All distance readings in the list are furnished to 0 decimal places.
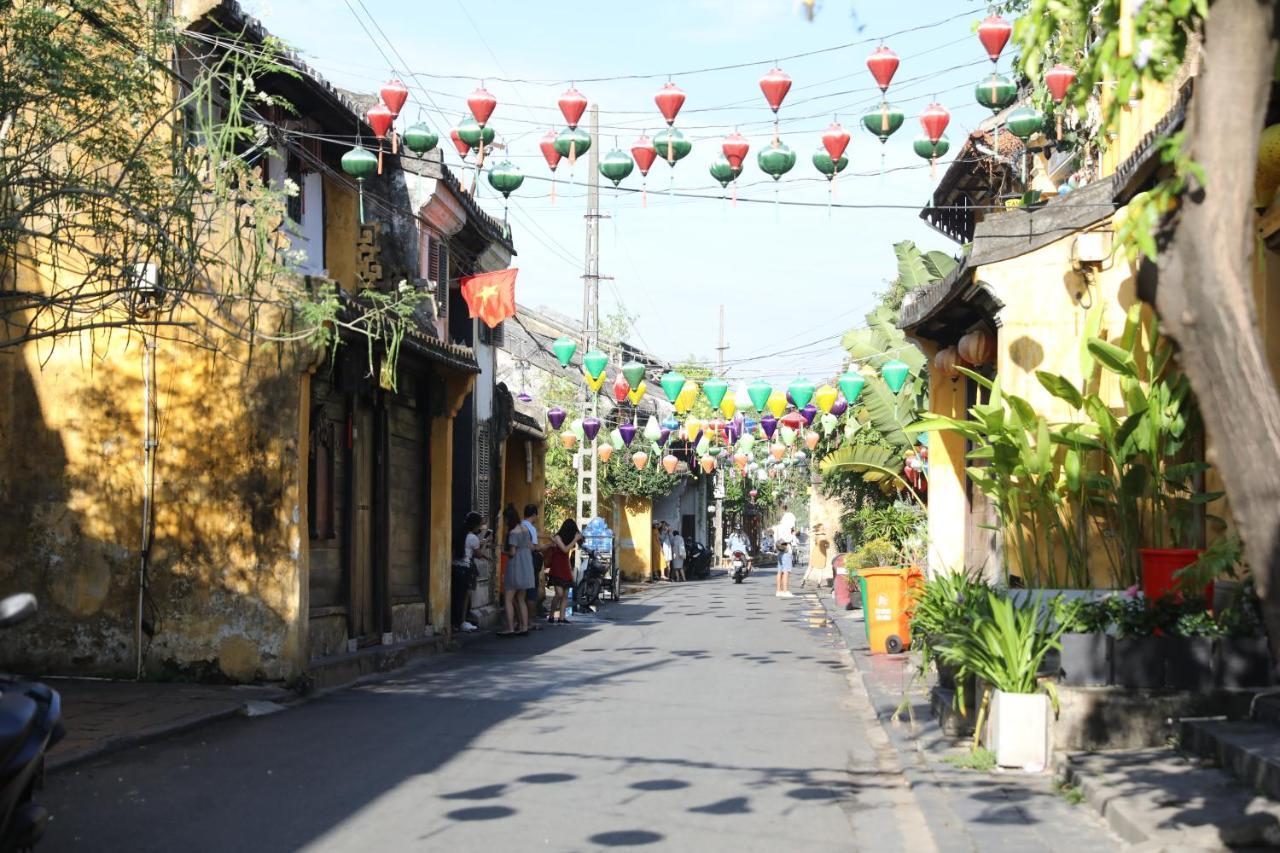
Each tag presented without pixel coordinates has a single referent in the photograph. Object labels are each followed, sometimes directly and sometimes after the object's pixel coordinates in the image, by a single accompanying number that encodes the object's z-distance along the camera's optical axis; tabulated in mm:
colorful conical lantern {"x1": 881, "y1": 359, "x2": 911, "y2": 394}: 21719
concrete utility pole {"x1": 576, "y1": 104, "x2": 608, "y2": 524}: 31328
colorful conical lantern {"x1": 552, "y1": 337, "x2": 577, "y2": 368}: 23766
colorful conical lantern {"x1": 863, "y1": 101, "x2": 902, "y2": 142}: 13641
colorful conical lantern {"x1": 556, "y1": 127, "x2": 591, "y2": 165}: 14273
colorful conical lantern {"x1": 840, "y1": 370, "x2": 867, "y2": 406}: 22219
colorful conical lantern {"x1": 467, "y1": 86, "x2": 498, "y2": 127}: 14180
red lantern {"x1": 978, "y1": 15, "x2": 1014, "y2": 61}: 12562
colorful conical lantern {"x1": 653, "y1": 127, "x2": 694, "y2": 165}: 14242
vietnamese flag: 24641
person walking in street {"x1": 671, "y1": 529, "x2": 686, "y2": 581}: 53969
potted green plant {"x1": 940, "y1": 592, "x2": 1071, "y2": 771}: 9875
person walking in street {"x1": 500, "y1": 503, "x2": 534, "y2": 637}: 23078
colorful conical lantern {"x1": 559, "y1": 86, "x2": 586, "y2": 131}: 14164
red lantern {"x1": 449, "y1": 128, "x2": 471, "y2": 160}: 14453
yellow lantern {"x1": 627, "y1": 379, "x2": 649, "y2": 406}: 25841
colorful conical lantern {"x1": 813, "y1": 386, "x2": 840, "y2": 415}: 26469
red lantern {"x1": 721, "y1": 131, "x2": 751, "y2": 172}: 14305
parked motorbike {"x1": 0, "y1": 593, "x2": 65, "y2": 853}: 5797
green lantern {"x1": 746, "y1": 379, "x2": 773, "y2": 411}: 22969
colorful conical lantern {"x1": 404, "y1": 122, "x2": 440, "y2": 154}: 14602
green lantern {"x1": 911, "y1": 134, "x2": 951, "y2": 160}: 14367
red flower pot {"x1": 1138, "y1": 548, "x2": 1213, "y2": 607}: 11594
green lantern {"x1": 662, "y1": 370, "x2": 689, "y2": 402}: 22859
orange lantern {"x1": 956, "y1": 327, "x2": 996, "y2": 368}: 16719
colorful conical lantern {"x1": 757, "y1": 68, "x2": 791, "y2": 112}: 13594
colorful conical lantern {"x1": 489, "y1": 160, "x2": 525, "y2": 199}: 15164
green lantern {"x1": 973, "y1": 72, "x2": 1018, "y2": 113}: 13562
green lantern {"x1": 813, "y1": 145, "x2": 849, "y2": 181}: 14336
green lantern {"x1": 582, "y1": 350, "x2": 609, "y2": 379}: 24672
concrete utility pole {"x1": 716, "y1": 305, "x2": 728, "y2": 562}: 67250
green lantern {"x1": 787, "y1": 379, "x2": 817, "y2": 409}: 22312
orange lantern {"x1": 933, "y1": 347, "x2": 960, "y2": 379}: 18297
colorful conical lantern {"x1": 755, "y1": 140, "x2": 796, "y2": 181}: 14047
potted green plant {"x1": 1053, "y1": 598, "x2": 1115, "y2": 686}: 10289
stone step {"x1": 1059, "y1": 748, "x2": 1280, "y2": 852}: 7051
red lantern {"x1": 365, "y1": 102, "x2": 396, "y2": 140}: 14102
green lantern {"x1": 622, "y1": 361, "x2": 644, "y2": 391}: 24281
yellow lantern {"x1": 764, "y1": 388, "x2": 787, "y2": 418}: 24634
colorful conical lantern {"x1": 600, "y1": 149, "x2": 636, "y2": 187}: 14641
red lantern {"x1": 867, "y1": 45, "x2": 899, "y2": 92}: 13148
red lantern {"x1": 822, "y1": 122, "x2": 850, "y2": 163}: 14133
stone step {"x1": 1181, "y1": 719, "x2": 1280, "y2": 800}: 7816
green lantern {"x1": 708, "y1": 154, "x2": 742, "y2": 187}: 14539
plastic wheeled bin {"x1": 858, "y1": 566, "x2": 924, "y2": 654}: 18812
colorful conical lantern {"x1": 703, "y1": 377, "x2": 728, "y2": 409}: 24141
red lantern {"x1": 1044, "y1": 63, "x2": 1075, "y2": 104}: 13633
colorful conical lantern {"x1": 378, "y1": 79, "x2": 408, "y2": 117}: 14062
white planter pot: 9852
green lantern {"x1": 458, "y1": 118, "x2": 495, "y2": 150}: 14383
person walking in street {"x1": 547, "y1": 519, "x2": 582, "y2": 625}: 25500
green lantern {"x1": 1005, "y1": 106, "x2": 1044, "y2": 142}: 14141
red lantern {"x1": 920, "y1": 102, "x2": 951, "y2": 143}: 14133
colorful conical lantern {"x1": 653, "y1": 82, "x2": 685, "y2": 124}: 13859
